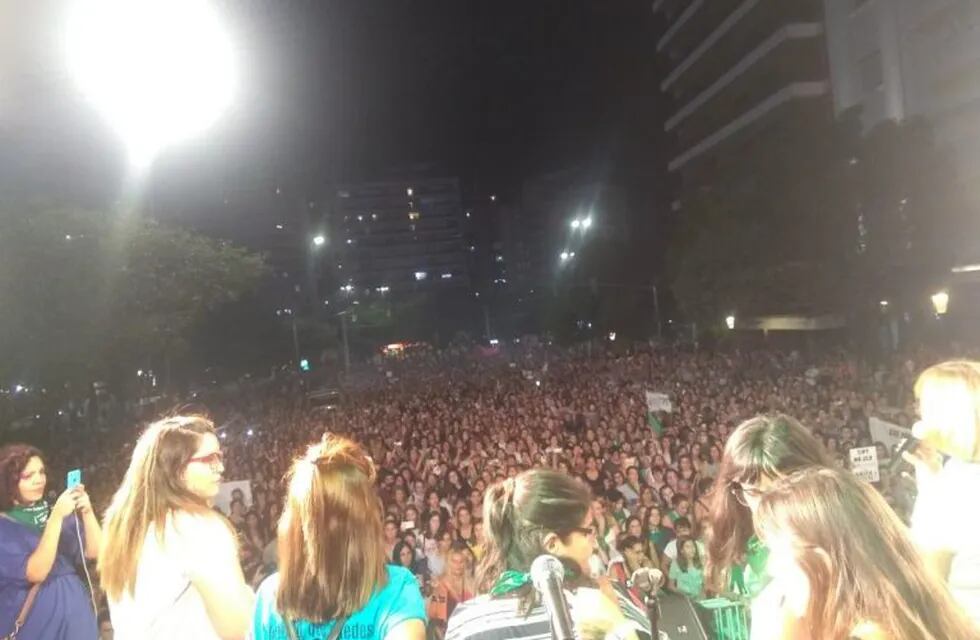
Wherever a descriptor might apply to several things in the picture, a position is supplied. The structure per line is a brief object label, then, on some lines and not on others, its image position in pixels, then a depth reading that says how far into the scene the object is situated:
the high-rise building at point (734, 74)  32.19
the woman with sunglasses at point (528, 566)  1.78
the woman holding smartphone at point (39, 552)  3.23
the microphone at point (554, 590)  1.51
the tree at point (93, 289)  15.06
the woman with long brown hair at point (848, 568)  1.64
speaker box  3.41
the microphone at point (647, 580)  1.95
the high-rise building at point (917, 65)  22.36
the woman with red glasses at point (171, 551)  2.32
